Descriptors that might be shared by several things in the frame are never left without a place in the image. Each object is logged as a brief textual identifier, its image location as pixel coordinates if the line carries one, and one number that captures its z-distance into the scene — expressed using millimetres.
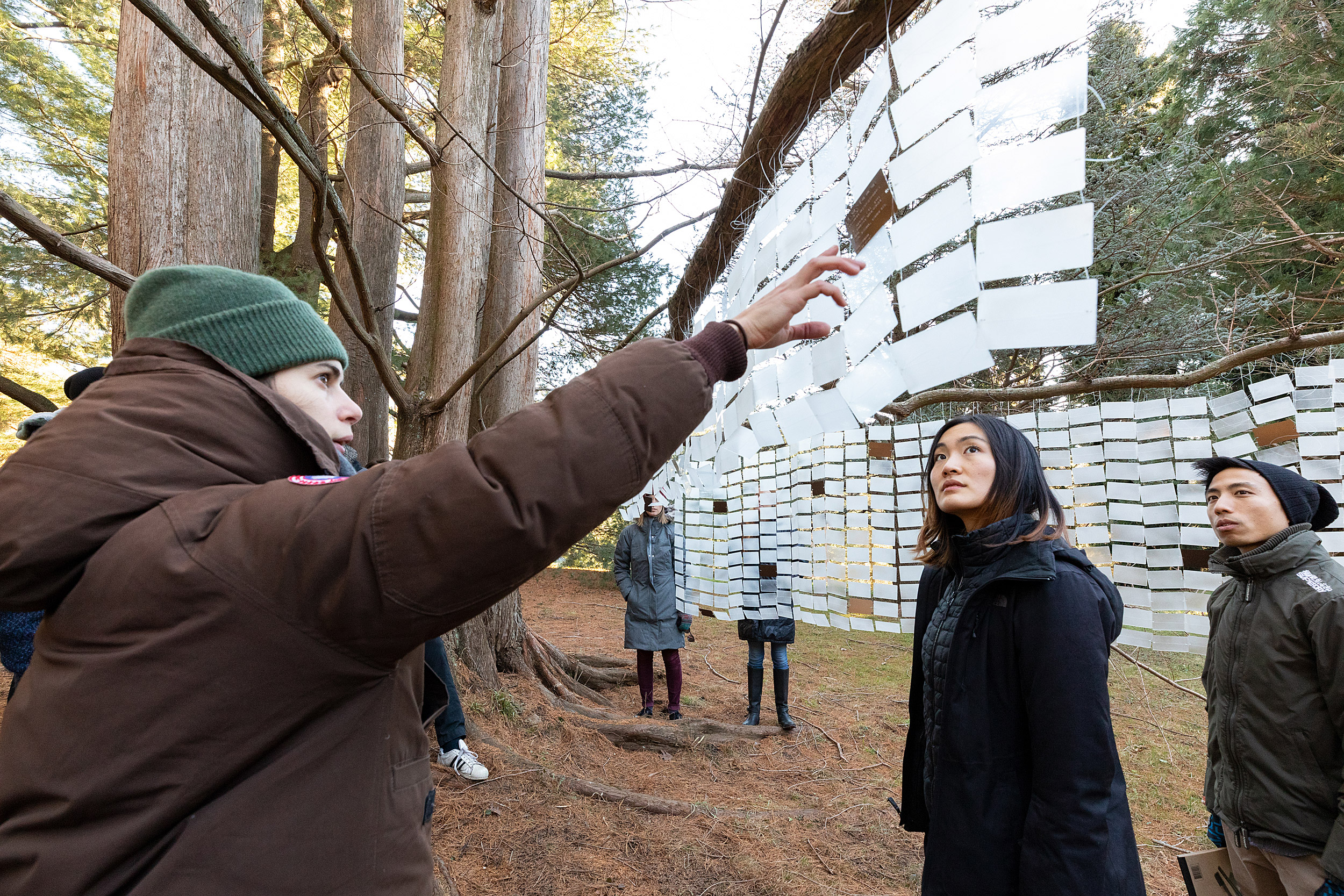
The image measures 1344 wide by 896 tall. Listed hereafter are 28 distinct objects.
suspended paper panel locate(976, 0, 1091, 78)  1271
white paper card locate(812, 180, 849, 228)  1844
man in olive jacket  1732
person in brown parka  660
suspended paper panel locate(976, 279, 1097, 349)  1255
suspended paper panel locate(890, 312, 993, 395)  1416
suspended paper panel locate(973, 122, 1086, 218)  1229
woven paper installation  2092
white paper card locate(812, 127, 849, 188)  1852
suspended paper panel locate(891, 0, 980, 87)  1452
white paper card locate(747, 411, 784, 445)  2305
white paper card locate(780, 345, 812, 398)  2090
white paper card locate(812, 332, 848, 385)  1836
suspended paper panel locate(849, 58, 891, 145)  1650
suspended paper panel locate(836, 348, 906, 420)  1647
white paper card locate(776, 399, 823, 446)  2062
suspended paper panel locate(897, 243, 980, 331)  1409
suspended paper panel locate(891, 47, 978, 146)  1441
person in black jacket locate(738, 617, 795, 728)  4887
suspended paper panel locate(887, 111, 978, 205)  1414
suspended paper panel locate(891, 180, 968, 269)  1408
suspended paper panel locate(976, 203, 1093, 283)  1220
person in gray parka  5363
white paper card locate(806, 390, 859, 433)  1911
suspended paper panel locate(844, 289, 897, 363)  1657
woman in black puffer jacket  1262
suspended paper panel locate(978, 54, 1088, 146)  1239
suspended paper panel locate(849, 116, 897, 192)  1620
